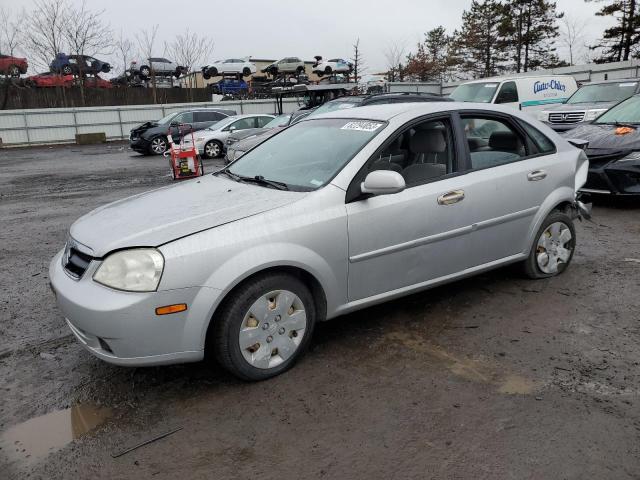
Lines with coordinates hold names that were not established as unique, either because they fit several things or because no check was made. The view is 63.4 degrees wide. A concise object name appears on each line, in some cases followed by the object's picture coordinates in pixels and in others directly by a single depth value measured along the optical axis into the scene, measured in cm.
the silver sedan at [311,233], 274
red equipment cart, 1198
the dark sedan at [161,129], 1889
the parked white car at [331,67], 3362
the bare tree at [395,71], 4950
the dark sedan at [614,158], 677
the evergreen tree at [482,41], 4856
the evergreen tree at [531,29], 4441
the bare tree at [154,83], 3419
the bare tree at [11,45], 3731
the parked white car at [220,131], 1722
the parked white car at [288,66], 3422
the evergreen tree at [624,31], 3578
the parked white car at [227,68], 3522
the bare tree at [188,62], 4762
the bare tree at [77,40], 3709
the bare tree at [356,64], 4447
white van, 1385
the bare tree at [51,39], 3669
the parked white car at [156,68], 3634
